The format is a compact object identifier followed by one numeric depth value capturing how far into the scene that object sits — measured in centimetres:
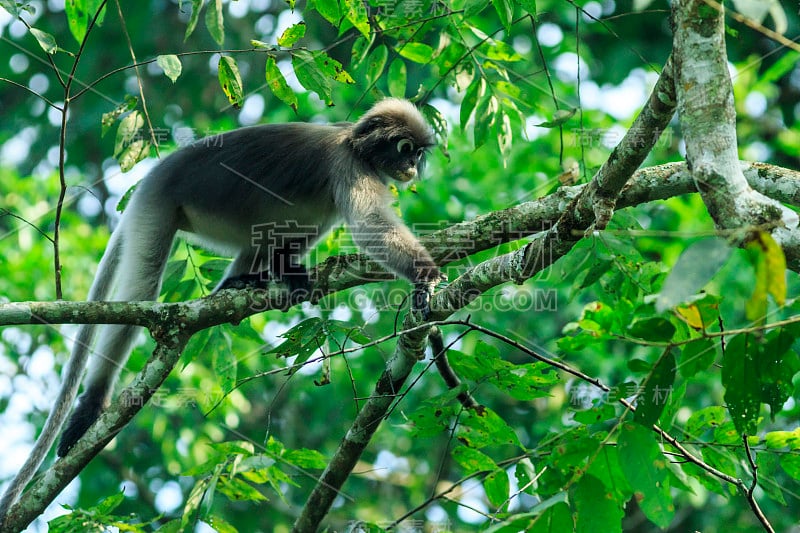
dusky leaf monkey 989
